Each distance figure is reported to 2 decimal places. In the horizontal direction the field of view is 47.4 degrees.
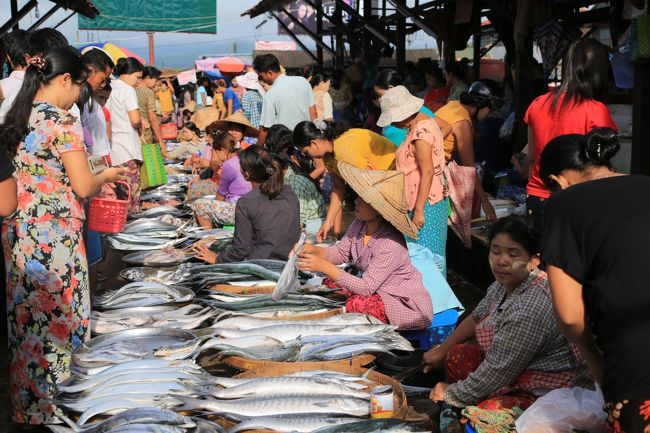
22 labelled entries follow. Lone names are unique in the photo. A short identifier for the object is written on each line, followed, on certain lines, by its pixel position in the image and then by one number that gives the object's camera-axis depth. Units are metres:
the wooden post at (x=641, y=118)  5.76
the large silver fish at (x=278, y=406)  2.85
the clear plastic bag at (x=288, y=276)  3.78
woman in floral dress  3.39
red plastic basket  4.30
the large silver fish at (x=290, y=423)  2.73
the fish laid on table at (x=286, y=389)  2.97
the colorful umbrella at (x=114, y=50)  7.83
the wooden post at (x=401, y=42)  14.09
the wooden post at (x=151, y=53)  37.12
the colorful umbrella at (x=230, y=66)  27.77
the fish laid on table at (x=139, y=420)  2.67
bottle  2.83
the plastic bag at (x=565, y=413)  2.60
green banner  26.23
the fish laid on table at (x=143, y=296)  4.16
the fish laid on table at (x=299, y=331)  3.60
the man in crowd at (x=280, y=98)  7.61
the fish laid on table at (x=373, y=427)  2.67
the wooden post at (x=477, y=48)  12.90
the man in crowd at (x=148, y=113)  9.78
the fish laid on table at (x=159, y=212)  7.12
